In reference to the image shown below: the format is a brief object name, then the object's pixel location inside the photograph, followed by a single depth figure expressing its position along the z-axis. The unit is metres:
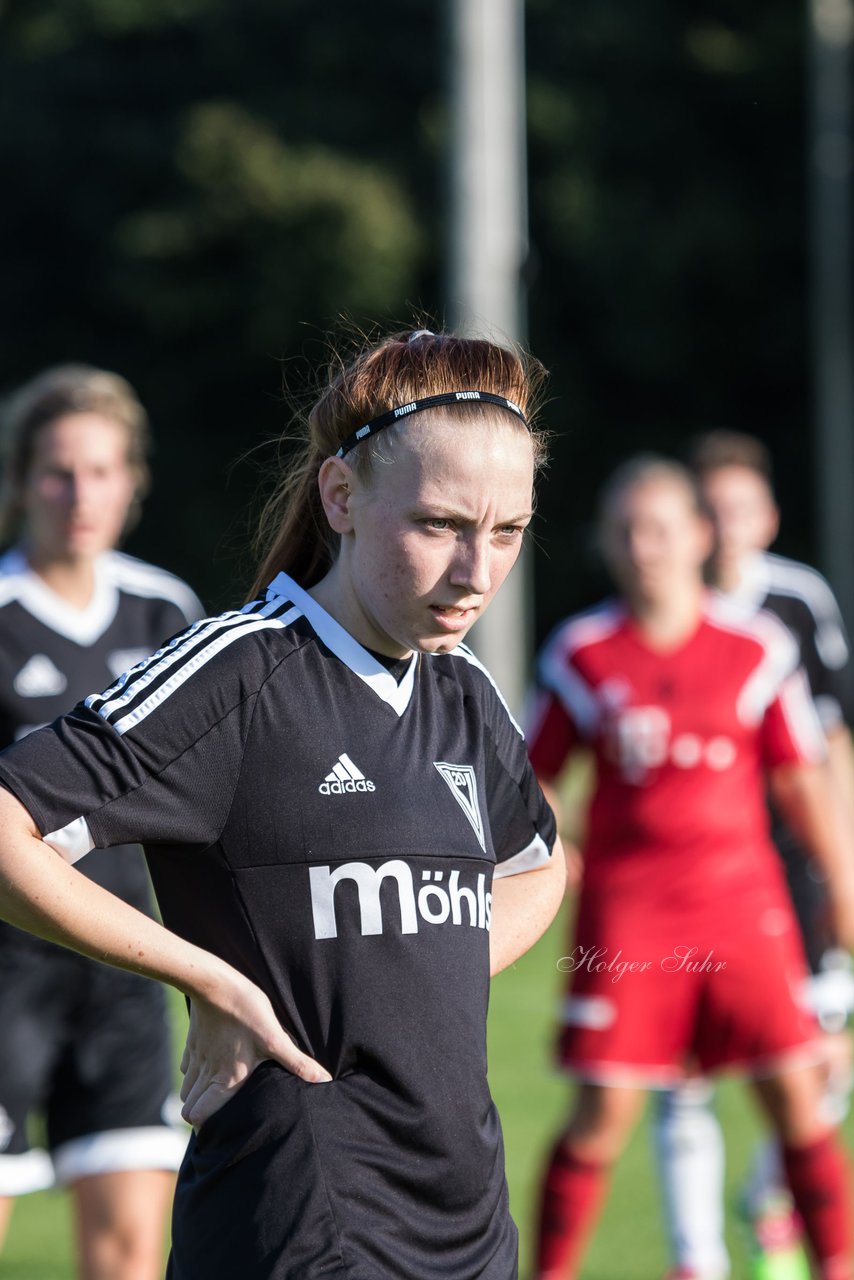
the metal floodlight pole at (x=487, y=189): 25.94
